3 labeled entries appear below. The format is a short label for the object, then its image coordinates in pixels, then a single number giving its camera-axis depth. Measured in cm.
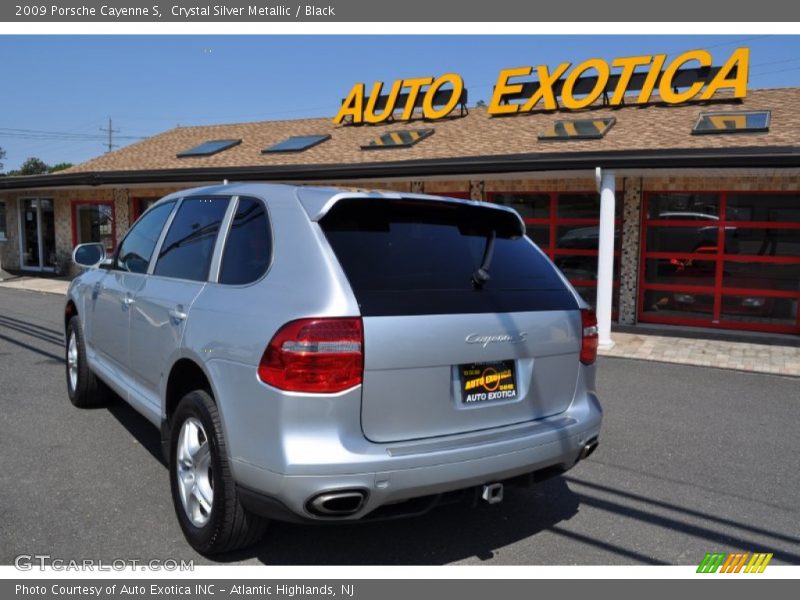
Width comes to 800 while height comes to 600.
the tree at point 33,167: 7262
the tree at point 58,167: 7088
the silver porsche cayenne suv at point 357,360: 276
